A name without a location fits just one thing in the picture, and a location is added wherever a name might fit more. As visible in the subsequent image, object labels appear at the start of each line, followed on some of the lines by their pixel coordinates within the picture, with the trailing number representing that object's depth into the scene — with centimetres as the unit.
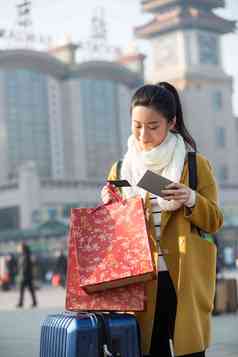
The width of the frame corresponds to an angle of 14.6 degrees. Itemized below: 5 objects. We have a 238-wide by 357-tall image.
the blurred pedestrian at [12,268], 3116
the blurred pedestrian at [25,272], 1827
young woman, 310
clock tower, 9338
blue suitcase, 289
